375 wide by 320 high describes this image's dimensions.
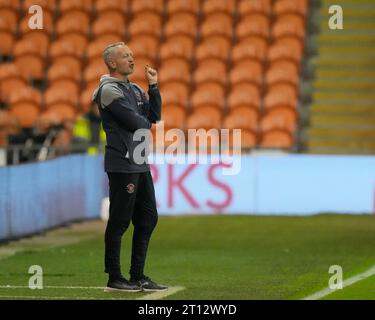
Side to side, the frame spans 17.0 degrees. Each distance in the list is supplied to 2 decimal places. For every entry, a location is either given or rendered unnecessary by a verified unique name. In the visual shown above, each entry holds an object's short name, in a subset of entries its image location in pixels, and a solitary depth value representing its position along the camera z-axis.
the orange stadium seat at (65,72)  25.72
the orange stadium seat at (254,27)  25.62
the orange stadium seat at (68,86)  25.39
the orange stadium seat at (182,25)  26.16
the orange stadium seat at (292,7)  25.69
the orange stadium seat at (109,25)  26.52
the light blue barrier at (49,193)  16.39
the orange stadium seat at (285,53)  24.91
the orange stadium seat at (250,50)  25.12
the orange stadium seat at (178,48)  25.58
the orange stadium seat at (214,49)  25.36
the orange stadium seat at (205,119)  23.22
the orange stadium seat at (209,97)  24.22
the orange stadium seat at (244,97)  23.94
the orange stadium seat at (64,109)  24.81
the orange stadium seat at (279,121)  23.12
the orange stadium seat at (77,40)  26.42
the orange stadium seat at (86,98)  24.95
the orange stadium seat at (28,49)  26.23
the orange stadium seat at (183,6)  26.52
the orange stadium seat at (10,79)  25.55
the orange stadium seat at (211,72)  24.83
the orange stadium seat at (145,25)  26.36
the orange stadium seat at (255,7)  26.03
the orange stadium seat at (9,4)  26.89
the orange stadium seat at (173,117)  23.52
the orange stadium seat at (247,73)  24.53
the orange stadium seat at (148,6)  26.84
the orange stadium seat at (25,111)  24.70
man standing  10.09
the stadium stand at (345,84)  23.91
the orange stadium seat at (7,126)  22.56
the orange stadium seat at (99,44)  26.05
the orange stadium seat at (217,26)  25.88
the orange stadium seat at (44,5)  26.52
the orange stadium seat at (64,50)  26.19
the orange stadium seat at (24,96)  25.00
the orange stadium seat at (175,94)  24.38
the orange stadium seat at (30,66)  26.03
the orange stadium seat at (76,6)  27.27
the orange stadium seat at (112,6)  27.09
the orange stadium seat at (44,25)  26.69
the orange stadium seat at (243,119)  23.22
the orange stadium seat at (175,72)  24.98
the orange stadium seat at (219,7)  26.34
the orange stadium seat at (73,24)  26.72
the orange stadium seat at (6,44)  26.39
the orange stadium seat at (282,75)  24.36
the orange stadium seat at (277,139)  22.84
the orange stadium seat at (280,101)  23.77
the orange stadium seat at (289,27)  25.34
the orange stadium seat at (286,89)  24.05
